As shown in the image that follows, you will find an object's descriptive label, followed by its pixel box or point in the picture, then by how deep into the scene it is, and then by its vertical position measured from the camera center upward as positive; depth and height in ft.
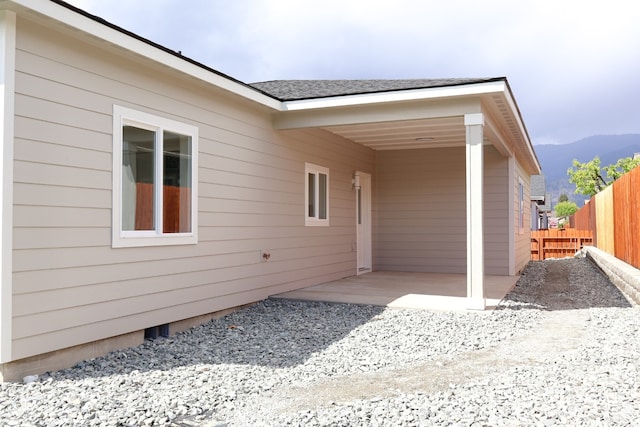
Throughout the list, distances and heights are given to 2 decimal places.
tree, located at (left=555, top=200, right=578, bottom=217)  228.20 +7.39
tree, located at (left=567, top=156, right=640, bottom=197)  125.39 +12.05
